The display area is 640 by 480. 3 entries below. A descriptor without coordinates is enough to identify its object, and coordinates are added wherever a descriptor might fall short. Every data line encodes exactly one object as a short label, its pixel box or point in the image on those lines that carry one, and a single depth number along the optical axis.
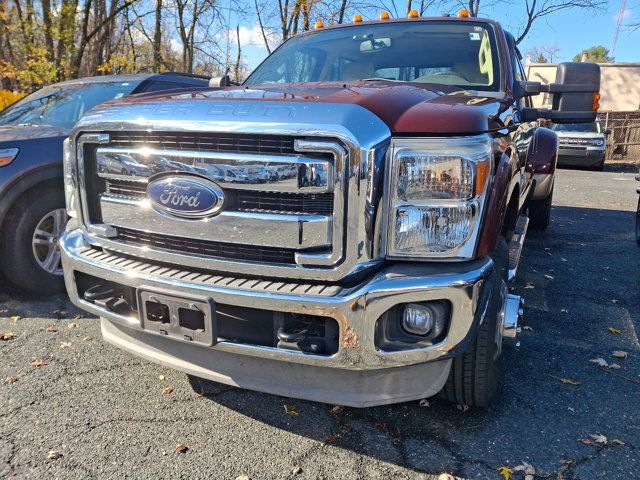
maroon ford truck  1.92
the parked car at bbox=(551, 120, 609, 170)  16.44
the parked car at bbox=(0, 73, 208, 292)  3.79
